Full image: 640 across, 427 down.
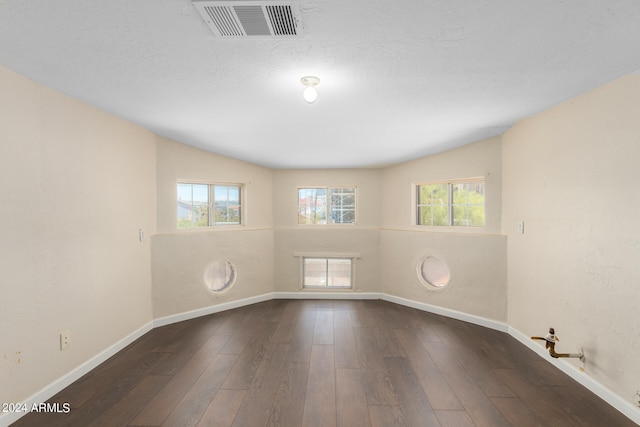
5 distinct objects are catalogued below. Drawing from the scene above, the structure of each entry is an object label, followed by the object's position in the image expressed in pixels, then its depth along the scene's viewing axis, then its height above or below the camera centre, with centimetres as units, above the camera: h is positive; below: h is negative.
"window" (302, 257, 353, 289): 479 -99
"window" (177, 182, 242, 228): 387 +11
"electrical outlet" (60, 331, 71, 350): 223 -96
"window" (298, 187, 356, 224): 486 +11
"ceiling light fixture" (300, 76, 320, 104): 190 +83
